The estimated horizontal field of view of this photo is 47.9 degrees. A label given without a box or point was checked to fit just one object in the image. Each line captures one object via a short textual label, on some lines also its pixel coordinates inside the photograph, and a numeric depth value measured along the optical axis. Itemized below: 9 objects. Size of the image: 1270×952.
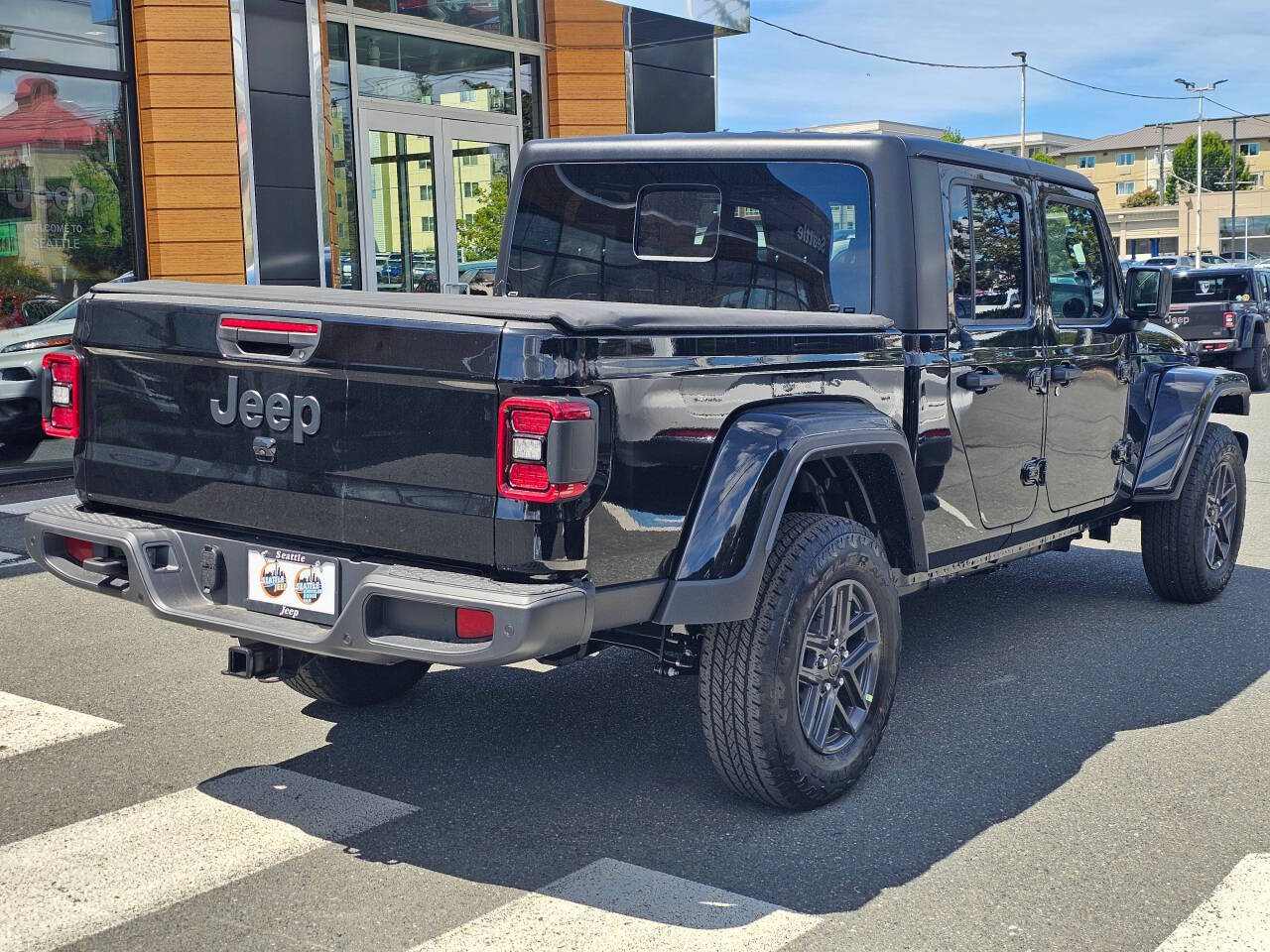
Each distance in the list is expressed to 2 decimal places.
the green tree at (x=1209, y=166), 104.56
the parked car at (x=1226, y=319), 19.94
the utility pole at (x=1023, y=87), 66.82
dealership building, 12.05
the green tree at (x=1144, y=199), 110.88
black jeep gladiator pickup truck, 3.38
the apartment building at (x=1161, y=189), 101.06
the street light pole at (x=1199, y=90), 75.19
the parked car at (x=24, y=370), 10.85
